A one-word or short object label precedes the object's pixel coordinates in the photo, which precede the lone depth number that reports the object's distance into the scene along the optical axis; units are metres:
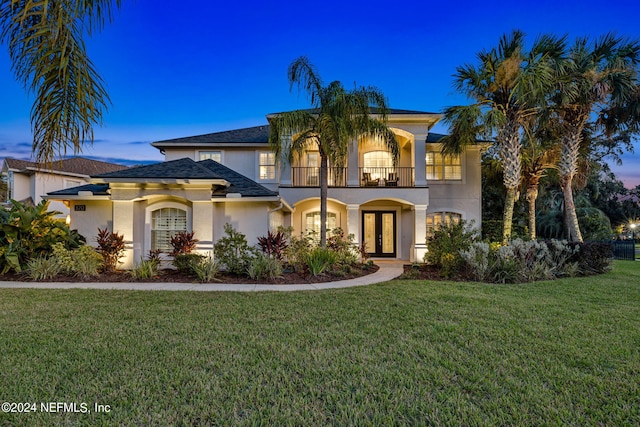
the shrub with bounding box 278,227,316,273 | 10.69
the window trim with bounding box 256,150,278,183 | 15.51
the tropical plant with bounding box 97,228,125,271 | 10.34
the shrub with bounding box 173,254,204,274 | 9.80
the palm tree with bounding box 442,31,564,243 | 11.56
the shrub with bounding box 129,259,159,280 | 9.62
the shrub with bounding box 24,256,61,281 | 9.10
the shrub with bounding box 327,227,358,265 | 11.73
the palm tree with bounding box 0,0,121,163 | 2.54
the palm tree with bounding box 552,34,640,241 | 12.19
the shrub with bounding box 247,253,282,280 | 9.63
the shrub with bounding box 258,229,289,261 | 10.61
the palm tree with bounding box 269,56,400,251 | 10.63
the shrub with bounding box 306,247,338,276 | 10.18
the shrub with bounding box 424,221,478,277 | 10.54
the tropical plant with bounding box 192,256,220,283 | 9.43
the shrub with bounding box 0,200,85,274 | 9.63
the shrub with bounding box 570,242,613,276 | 11.18
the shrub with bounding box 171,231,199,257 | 10.32
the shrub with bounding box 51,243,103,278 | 9.47
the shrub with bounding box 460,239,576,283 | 9.72
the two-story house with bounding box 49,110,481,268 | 10.95
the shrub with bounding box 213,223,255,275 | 10.06
